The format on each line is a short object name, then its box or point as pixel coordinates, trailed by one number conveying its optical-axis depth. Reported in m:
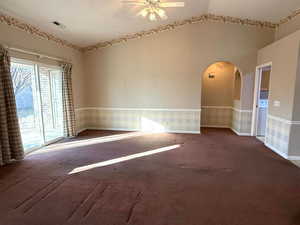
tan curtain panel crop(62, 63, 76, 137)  4.96
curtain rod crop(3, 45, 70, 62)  3.42
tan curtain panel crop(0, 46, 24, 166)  3.21
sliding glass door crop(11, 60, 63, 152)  3.87
